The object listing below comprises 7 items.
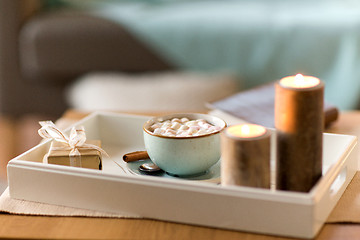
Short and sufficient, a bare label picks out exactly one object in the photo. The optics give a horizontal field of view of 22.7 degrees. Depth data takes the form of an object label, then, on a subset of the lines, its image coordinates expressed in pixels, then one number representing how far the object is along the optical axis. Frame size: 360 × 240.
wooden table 1.25
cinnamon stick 1.48
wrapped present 1.39
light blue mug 1.37
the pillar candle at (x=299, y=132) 1.23
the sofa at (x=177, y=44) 2.85
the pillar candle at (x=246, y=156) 1.21
